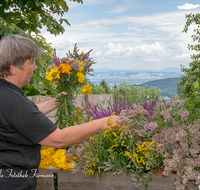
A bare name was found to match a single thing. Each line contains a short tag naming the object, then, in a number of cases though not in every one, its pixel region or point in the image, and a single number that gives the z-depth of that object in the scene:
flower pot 1.73
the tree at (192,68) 4.83
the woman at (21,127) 1.29
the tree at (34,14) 3.46
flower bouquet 1.98
